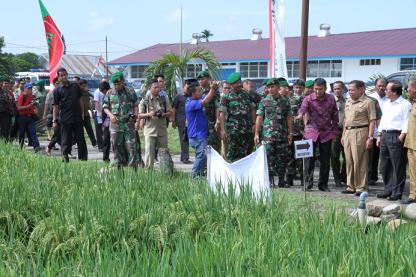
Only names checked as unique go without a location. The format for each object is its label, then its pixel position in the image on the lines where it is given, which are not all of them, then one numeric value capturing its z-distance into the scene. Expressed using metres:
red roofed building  38.94
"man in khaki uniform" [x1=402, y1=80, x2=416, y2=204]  8.05
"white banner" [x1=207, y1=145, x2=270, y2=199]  7.20
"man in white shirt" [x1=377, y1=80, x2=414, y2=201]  8.45
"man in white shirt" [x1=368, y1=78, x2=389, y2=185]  9.84
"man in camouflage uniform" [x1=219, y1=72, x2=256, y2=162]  9.45
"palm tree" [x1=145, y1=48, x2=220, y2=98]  19.00
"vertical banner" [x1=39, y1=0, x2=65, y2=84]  17.28
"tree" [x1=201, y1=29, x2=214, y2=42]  69.01
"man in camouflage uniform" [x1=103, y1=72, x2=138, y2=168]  9.50
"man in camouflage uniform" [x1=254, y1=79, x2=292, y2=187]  9.38
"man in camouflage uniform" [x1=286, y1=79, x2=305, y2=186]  9.91
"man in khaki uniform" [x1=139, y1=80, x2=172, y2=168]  9.76
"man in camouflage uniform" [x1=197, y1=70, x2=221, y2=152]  10.18
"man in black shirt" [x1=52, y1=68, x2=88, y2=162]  11.20
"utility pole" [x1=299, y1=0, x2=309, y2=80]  13.64
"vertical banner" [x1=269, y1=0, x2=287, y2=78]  12.69
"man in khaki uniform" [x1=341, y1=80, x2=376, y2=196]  8.94
